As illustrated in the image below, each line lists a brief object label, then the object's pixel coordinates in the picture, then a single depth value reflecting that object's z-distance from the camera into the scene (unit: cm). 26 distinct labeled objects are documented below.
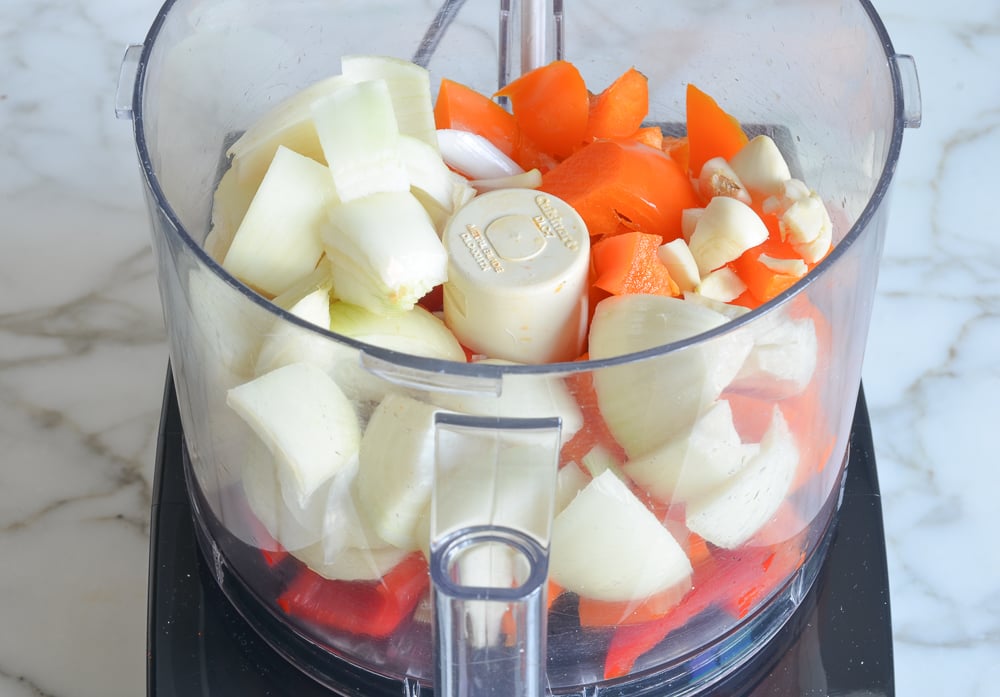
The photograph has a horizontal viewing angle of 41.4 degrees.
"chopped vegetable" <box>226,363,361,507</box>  59
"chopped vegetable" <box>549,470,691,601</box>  59
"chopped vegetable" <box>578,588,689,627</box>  64
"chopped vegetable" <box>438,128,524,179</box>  81
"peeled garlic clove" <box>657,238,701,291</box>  70
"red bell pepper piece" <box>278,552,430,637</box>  64
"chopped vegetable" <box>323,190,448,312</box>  64
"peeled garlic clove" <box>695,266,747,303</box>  71
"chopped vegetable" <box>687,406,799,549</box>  63
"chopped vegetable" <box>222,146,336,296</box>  69
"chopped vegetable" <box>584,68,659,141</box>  83
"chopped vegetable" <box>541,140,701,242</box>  74
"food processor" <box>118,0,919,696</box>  56
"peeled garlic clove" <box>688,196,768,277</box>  70
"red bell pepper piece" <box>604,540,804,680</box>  67
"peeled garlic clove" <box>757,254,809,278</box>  71
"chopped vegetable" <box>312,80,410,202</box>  68
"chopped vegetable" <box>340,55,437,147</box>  79
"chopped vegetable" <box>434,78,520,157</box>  85
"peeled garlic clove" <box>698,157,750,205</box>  75
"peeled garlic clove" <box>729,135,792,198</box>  75
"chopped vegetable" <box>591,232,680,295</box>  69
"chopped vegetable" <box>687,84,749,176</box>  82
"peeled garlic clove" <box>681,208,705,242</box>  75
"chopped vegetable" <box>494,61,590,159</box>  83
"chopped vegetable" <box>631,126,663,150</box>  82
